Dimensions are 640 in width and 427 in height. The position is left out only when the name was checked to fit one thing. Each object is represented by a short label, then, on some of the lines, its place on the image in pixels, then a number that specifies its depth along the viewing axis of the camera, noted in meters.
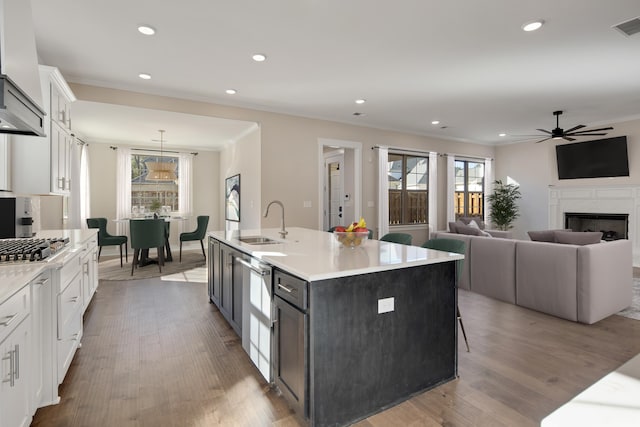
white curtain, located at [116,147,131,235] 7.68
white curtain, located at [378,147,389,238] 7.02
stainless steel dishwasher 2.22
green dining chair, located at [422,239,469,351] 2.80
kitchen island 1.81
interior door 7.45
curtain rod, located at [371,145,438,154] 7.03
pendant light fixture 6.66
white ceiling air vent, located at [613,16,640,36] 2.96
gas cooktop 1.95
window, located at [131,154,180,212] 8.08
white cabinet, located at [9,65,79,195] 3.03
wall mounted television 6.71
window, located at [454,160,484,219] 8.67
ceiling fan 5.78
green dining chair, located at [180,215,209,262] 7.09
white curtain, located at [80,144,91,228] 6.76
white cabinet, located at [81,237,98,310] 3.25
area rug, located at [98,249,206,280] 5.52
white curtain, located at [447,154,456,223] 8.13
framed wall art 7.09
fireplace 6.86
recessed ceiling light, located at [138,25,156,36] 3.09
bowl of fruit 2.61
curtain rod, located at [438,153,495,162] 8.16
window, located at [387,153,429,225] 7.64
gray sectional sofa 3.36
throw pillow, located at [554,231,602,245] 3.56
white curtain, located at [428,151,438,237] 7.88
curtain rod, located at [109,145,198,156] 7.68
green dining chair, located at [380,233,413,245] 3.44
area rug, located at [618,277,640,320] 3.63
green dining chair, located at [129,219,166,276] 5.73
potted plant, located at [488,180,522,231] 8.55
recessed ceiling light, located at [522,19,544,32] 3.01
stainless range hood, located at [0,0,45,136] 1.71
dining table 6.35
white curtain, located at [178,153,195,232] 8.40
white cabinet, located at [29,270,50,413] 1.81
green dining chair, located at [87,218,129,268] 6.50
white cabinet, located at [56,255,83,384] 2.15
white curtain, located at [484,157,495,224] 8.98
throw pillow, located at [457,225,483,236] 4.75
